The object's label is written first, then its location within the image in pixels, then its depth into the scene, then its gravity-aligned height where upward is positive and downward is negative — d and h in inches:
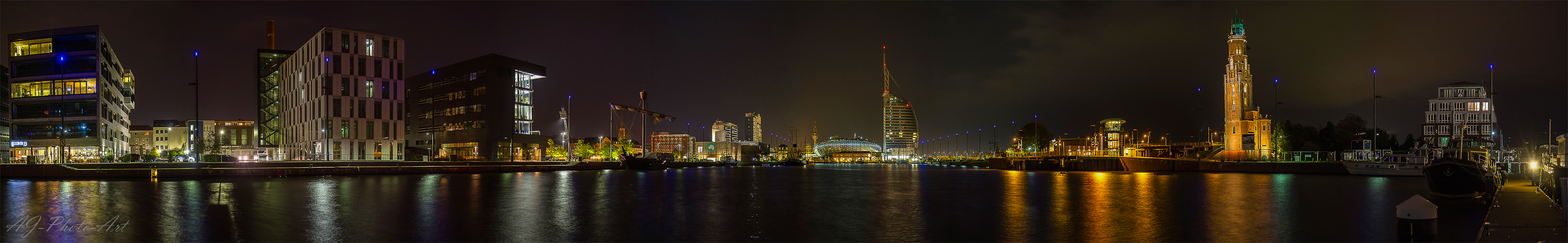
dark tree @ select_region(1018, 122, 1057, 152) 5932.6 -78.5
